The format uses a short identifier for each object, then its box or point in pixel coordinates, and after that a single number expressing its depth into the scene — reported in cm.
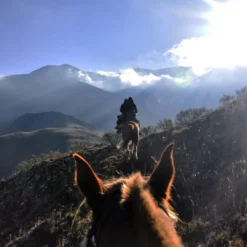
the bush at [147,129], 3104
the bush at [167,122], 2369
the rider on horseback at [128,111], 1583
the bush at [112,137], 2280
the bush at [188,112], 3433
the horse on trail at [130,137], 1461
